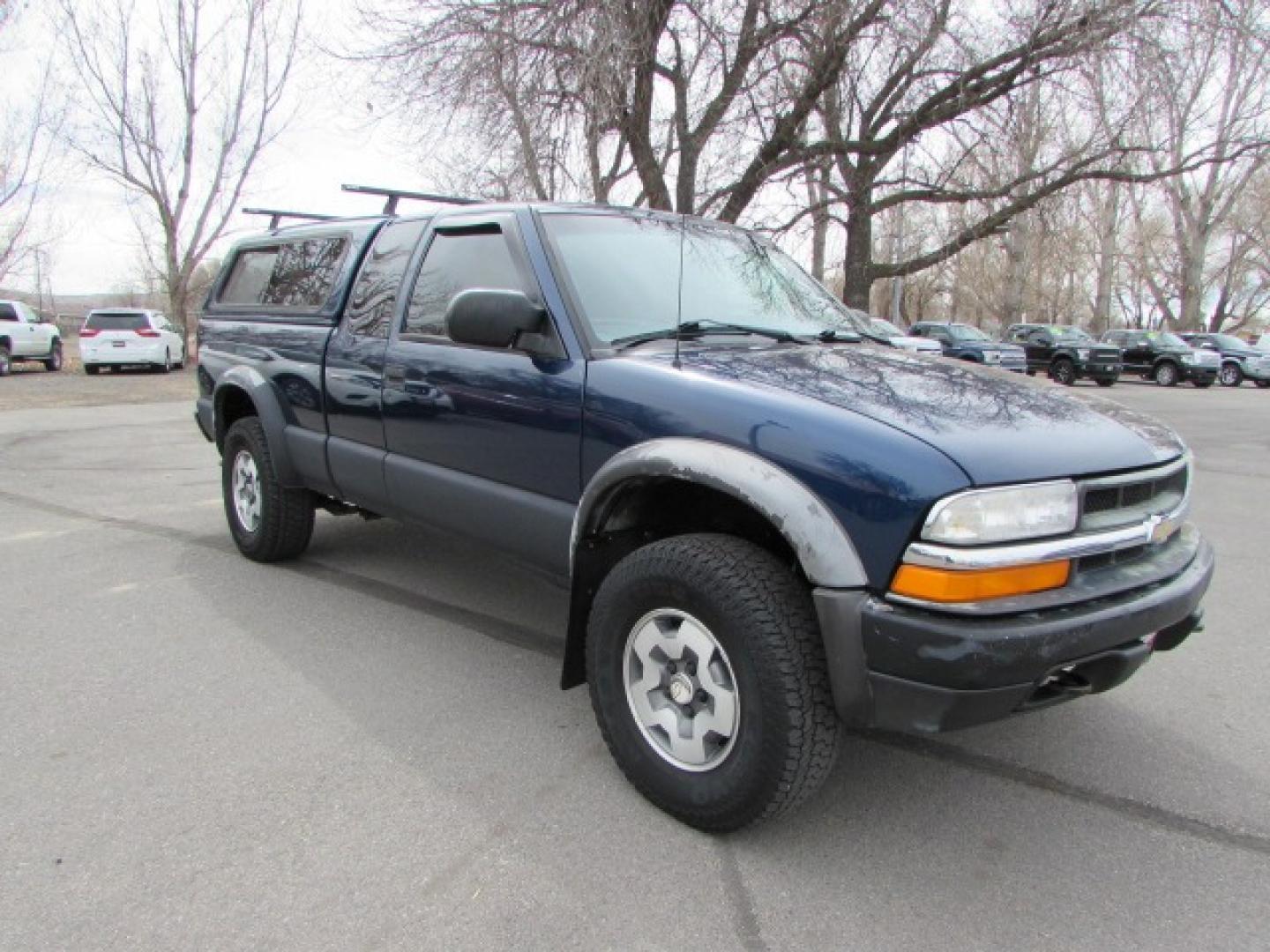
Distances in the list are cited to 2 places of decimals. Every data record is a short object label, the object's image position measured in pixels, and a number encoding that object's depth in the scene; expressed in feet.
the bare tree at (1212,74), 33.94
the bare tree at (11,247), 92.94
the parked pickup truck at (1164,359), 83.41
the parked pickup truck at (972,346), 76.89
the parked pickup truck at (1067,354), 79.36
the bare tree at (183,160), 79.46
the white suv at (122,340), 68.28
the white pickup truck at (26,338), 67.77
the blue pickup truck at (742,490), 7.12
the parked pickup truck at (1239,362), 90.99
